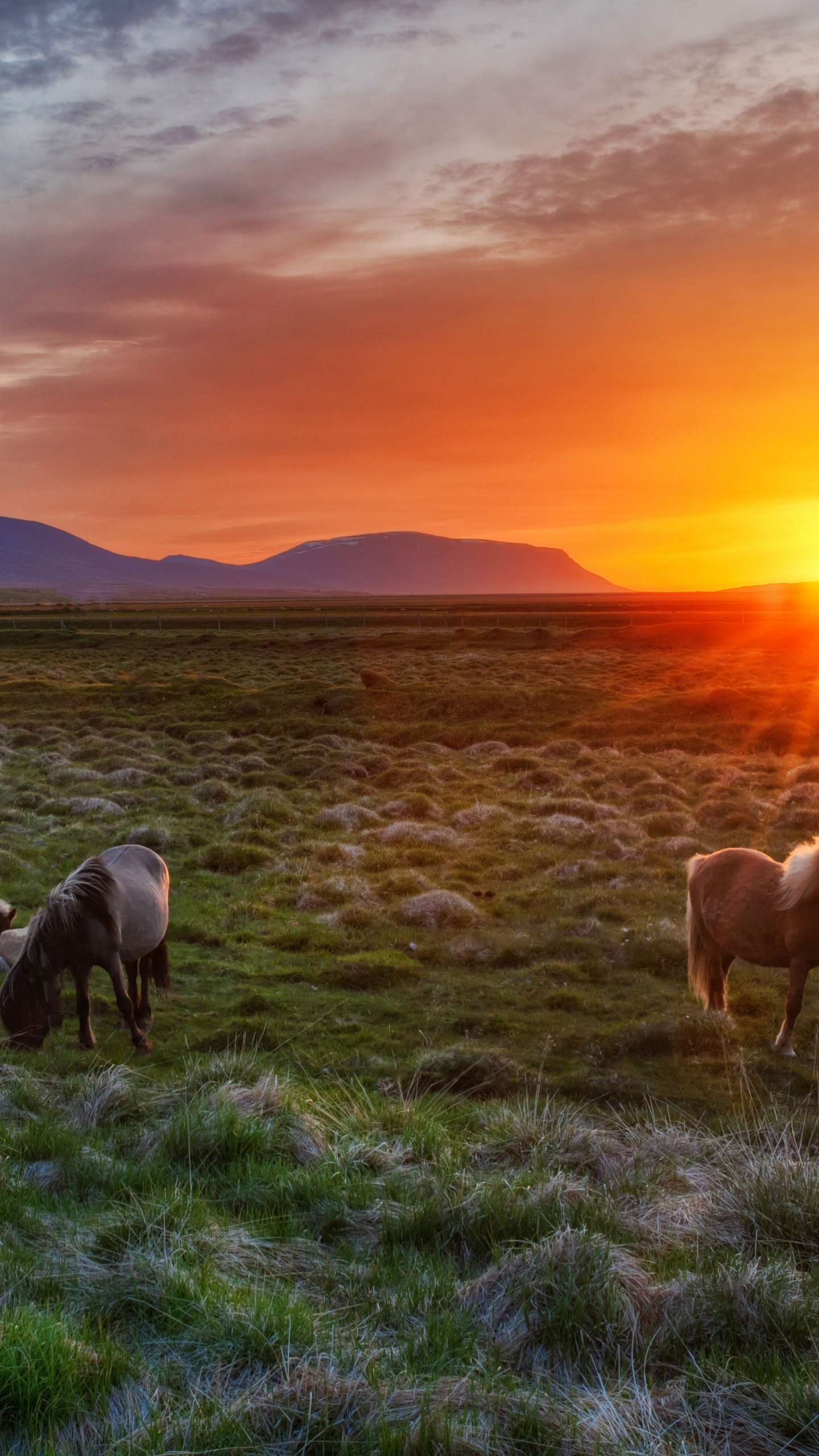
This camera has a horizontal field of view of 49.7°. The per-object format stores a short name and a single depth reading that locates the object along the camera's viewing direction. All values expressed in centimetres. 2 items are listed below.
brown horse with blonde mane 852
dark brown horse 817
